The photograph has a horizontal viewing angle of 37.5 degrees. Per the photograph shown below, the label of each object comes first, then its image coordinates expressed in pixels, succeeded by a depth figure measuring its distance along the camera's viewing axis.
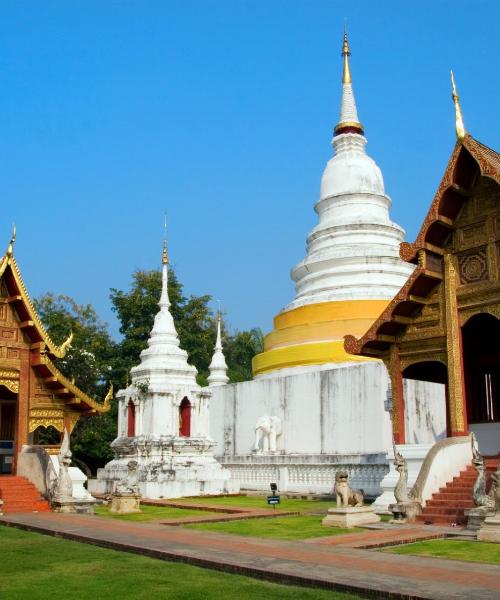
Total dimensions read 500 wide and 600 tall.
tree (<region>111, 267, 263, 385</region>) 40.16
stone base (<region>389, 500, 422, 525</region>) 12.02
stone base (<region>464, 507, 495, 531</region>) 10.55
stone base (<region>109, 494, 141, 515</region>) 15.62
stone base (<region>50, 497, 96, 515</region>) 15.19
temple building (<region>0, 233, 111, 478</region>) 16.83
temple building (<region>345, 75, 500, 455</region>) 13.37
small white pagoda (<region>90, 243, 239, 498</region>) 21.38
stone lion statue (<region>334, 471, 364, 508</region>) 11.99
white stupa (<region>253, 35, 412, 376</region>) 25.19
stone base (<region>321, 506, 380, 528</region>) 11.66
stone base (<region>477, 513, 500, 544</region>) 9.62
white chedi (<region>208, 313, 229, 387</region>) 34.12
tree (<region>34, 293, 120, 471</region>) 30.20
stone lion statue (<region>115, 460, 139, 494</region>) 15.76
